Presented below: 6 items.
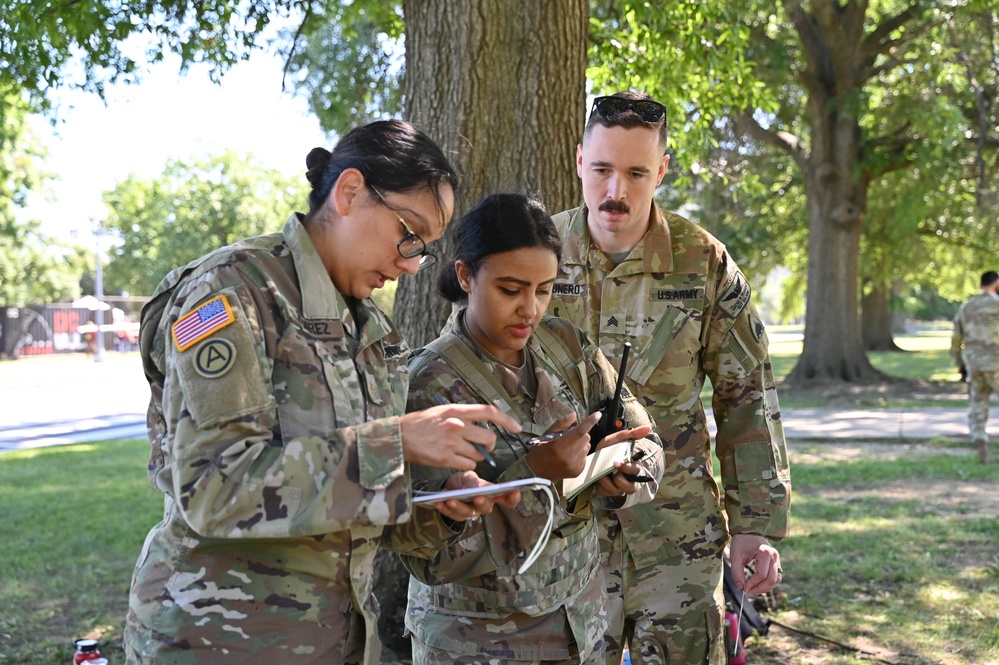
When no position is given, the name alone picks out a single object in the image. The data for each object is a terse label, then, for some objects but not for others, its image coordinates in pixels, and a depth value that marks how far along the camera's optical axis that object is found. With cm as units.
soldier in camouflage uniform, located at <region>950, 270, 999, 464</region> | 1041
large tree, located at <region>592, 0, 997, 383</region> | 1805
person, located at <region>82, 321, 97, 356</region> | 3931
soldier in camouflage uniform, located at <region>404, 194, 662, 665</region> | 239
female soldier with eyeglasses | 169
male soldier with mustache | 296
